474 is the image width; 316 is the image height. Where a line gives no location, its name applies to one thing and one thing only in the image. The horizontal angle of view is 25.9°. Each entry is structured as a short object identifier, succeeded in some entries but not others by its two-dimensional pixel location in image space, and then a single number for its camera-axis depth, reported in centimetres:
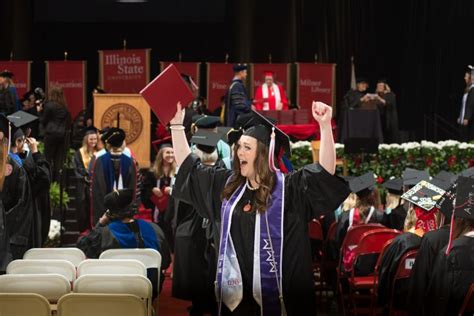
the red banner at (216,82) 2170
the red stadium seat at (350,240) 855
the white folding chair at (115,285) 648
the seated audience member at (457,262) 612
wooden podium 1598
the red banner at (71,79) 2125
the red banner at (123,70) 2130
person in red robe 1878
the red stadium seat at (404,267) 731
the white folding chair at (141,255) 775
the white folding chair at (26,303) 608
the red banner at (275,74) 2112
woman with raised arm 564
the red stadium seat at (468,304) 602
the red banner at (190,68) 2162
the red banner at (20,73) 2091
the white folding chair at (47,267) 709
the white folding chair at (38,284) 646
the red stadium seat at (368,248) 812
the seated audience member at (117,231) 829
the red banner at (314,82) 2127
